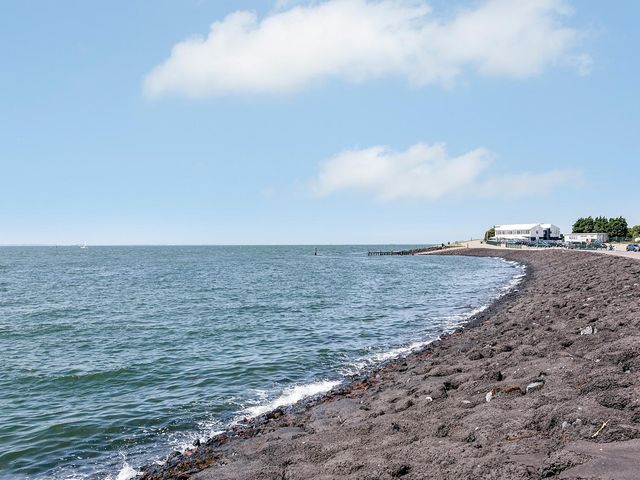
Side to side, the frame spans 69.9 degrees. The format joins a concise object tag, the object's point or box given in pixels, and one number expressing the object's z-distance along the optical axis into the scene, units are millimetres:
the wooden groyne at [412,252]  151150
